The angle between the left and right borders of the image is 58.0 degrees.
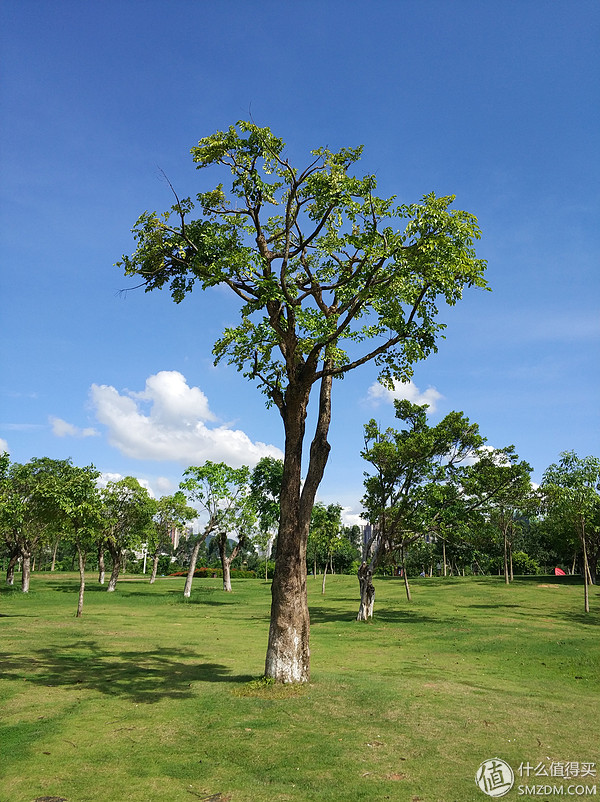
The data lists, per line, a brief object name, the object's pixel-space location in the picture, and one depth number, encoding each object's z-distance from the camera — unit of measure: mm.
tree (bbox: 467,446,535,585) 32500
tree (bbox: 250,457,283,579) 62062
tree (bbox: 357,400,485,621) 30891
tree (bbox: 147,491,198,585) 58719
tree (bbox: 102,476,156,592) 45500
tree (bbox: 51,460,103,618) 26500
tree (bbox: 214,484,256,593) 47250
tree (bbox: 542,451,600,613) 32844
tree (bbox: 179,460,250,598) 45188
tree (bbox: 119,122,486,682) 12734
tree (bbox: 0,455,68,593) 27516
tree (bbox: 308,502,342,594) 56438
